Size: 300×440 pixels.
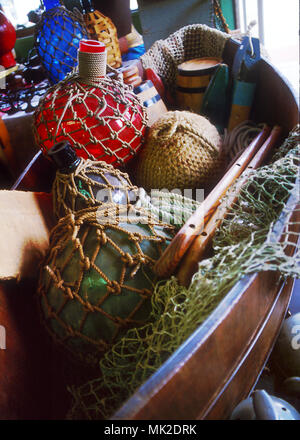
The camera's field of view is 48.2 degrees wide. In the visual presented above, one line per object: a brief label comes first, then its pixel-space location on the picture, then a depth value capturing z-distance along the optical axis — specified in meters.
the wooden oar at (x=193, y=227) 0.67
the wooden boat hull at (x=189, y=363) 0.44
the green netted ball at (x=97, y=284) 0.70
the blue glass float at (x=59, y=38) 1.33
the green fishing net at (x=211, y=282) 0.55
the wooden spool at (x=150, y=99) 1.21
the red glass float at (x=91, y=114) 0.94
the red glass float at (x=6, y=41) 1.67
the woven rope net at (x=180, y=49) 1.50
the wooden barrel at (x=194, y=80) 1.35
